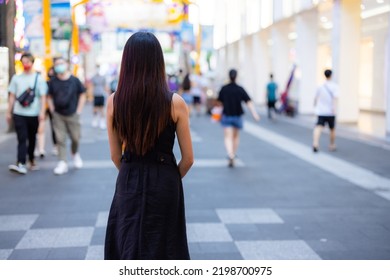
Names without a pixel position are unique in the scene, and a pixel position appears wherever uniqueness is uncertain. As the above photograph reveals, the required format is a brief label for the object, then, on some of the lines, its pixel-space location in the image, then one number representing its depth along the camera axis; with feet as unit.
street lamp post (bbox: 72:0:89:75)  69.83
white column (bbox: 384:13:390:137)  43.15
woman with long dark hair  10.09
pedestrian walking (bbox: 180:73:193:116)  67.65
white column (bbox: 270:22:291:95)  82.99
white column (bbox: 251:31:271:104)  97.96
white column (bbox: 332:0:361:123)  56.08
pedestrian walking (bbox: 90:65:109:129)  56.03
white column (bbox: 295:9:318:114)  68.74
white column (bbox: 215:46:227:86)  139.44
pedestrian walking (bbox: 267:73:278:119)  64.23
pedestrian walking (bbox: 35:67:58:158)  35.77
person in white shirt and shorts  38.29
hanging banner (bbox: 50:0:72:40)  58.70
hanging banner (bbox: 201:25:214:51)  95.86
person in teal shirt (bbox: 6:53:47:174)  29.17
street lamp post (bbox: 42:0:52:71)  51.69
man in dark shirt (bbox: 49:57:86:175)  29.60
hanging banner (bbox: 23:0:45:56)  53.57
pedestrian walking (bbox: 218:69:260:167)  32.83
